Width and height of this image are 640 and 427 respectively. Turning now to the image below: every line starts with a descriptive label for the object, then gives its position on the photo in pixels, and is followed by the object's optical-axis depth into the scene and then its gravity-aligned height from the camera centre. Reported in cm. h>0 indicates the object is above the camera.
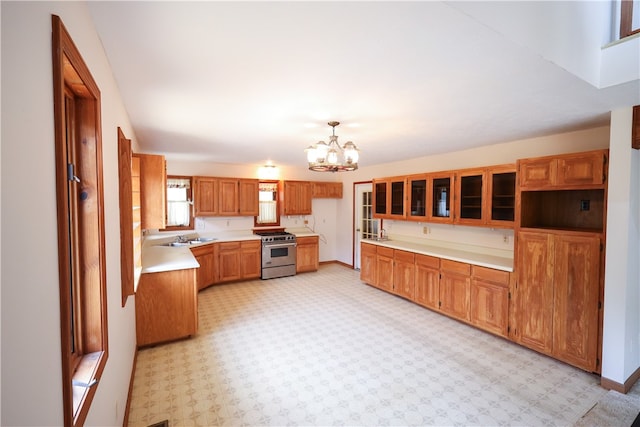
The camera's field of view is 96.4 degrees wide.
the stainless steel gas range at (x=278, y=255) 601 -110
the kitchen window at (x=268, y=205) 658 -4
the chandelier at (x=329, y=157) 289 +49
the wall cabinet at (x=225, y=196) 566 +14
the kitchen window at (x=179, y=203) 562 +0
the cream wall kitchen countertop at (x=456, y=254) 352 -72
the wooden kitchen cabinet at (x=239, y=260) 562 -115
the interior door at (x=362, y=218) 645 -34
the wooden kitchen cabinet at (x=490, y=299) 336 -116
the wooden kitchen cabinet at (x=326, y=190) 693 +34
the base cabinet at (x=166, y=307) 318 -119
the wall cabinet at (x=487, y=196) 352 +11
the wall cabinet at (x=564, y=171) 264 +34
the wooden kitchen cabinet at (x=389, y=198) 503 +11
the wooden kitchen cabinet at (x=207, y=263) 513 -113
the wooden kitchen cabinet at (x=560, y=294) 269 -91
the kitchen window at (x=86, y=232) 127 -14
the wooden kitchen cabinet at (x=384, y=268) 493 -114
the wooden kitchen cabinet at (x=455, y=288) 375 -114
